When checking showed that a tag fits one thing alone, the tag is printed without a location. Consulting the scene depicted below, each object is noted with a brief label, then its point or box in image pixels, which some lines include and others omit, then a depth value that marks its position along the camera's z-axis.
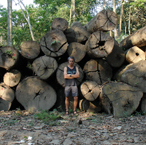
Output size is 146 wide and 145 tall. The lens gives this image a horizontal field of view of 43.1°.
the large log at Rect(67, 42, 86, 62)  5.24
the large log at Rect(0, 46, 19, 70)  4.95
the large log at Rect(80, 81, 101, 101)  4.75
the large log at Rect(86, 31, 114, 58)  4.77
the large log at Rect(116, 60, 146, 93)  4.62
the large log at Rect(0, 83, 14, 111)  5.23
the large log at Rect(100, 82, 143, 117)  4.33
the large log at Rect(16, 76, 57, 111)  5.17
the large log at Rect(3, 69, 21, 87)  5.20
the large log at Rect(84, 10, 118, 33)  5.11
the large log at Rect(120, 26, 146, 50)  5.14
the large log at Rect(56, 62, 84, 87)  4.94
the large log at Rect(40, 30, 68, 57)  4.96
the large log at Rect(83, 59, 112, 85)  5.26
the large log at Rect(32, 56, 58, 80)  4.85
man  4.68
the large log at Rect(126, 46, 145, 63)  5.23
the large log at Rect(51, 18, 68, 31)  5.35
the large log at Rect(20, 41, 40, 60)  5.04
